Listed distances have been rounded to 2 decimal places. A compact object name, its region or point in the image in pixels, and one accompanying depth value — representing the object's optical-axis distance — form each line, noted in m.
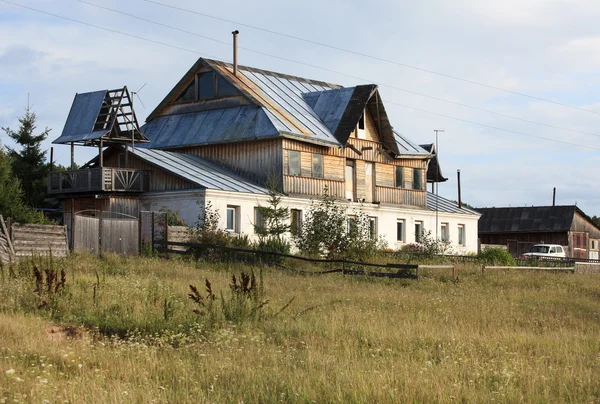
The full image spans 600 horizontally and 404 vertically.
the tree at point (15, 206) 39.00
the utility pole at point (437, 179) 53.83
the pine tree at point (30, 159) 51.12
